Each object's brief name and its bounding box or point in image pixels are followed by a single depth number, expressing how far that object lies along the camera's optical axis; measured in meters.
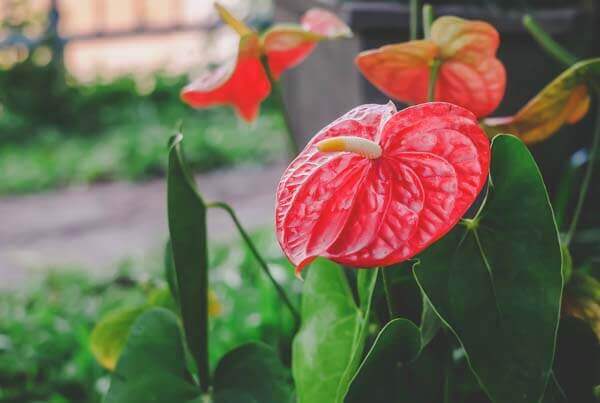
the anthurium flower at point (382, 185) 0.45
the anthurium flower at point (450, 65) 0.63
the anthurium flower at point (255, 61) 0.70
